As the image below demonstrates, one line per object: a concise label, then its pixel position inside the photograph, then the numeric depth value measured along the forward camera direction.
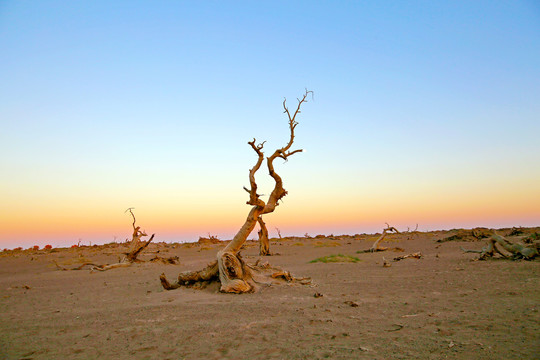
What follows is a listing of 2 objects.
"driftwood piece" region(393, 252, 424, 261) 16.18
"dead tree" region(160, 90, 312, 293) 9.89
